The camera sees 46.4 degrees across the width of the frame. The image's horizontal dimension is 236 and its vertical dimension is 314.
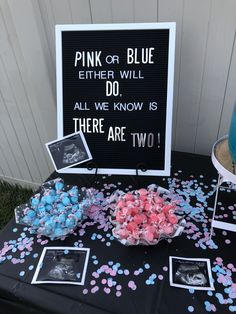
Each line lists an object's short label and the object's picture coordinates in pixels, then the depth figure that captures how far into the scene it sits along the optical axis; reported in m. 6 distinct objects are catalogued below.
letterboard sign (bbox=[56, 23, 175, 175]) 0.98
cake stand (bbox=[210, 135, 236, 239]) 0.81
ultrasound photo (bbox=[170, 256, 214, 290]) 0.80
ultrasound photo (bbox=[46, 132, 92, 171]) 1.10
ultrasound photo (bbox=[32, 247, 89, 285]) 0.84
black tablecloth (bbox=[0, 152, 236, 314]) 0.77
